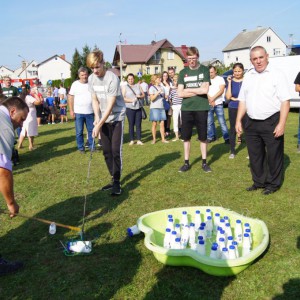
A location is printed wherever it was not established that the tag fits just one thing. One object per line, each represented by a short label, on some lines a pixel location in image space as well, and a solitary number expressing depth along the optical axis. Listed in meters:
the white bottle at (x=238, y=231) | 3.47
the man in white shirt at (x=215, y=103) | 8.04
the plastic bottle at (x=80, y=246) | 3.48
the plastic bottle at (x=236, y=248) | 3.12
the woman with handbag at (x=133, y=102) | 8.77
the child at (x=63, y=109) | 16.50
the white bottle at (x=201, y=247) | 3.20
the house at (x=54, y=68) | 70.38
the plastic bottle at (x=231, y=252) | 3.06
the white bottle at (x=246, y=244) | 3.23
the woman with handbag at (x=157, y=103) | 8.85
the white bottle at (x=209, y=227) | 3.62
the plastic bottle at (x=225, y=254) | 3.08
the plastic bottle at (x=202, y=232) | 3.52
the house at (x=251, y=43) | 59.72
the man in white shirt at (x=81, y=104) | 8.05
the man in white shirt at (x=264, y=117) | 4.42
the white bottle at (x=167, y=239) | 3.37
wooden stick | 3.72
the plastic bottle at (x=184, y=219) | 3.82
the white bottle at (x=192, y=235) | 3.47
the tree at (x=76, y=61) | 48.79
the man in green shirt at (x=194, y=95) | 5.70
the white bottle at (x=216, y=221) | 3.74
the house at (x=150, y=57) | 50.16
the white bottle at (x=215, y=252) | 3.10
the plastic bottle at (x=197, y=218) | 3.82
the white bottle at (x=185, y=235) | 3.45
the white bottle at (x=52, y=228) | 3.90
